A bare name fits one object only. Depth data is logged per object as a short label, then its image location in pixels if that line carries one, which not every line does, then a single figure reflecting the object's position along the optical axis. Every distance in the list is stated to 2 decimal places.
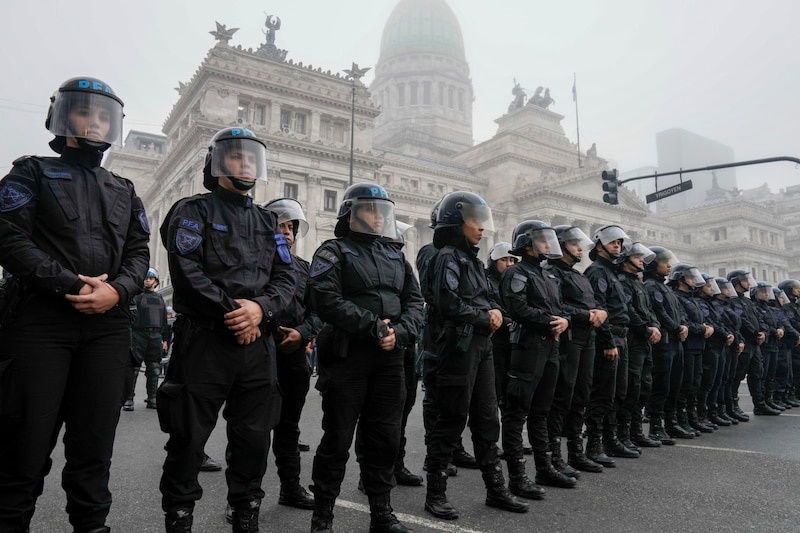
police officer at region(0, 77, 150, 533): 2.74
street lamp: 38.43
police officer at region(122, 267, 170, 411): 10.14
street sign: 17.16
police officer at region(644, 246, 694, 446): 7.60
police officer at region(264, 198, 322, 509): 4.54
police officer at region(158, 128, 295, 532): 3.10
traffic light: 18.68
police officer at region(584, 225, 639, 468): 6.27
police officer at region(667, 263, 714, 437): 8.17
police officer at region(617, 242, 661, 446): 6.94
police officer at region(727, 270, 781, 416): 10.15
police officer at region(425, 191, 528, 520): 4.42
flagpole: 54.03
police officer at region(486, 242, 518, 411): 7.21
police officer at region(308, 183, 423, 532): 3.82
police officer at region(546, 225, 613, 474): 5.66
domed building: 36.09
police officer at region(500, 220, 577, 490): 5.09
